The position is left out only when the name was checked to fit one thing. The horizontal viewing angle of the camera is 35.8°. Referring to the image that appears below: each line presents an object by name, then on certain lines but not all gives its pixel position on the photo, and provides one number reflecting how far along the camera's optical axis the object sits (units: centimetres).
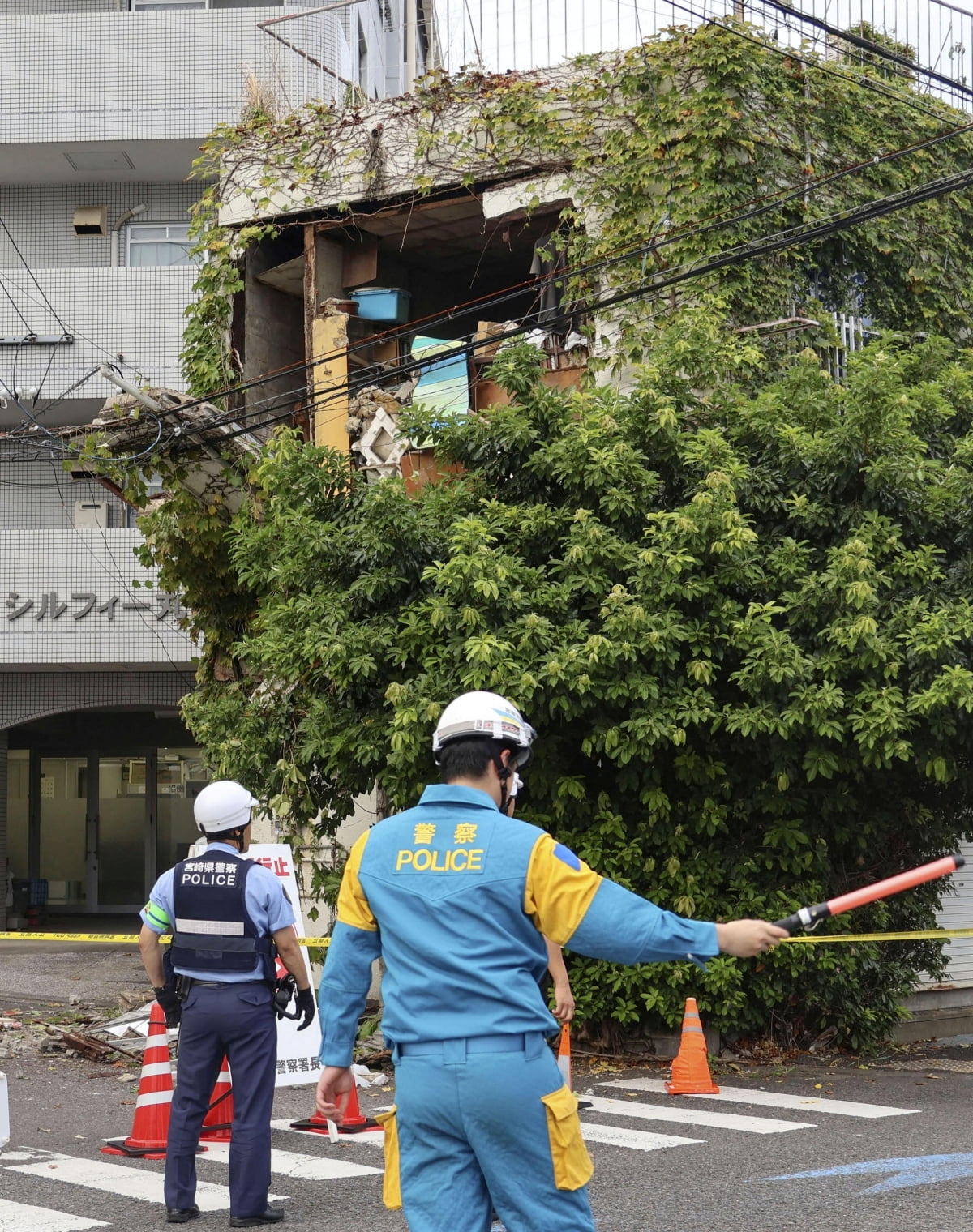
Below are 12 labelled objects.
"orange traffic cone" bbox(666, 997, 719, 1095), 1022
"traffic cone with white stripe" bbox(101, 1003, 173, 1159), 827
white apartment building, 2025
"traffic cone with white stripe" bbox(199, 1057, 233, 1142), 841
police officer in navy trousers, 660
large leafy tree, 1005
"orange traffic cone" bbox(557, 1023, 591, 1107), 816
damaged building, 1478
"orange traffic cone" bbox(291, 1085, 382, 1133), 873
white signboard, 964
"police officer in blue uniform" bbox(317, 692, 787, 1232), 383
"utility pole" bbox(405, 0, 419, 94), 2684
